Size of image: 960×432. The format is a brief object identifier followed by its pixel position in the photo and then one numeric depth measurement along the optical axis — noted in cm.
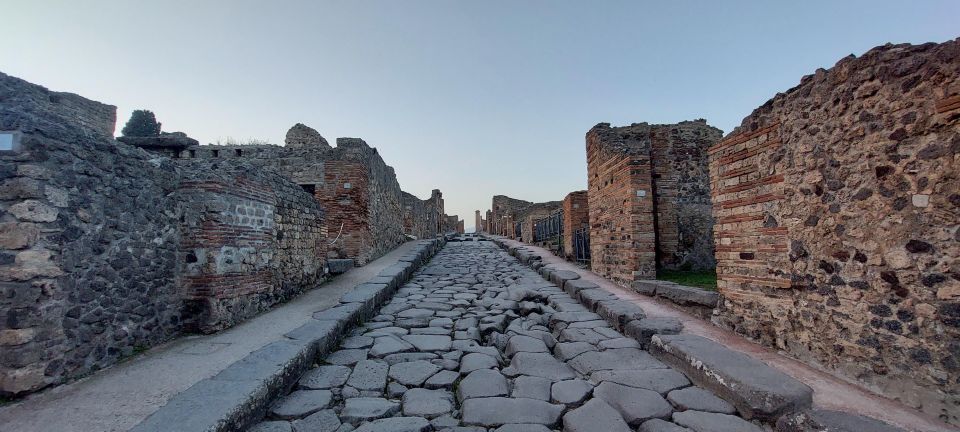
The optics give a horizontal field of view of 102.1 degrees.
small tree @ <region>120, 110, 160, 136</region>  2616
